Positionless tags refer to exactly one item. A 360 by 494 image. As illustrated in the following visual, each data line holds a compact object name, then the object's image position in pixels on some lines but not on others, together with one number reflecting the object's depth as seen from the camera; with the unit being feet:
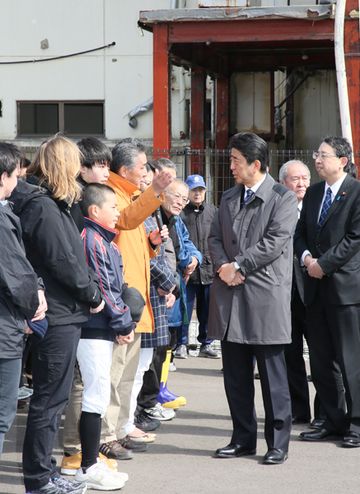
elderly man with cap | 35.63
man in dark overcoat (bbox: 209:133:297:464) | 21.75
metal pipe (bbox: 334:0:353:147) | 43.39
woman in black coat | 18.08
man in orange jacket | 20.83
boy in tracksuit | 19.40
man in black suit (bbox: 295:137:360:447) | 23.66
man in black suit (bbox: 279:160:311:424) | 25.94
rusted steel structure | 46.06
